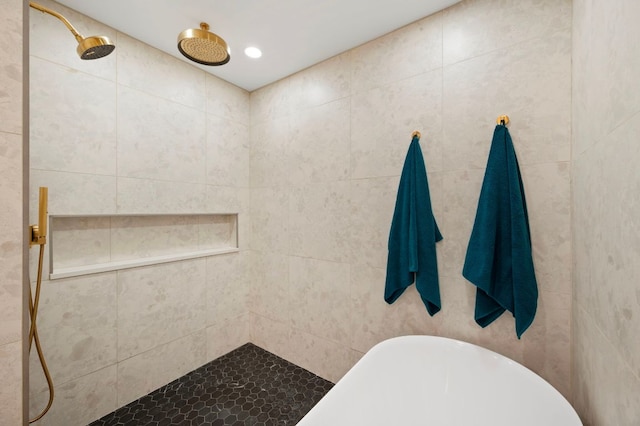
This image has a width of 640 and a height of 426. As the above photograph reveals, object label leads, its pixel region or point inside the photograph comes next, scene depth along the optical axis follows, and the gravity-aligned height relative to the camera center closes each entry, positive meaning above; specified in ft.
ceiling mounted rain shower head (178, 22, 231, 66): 4.33 +3.03
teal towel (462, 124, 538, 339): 3.74 -0.51
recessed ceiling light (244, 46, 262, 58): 5.79 +3.70
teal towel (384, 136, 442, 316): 4.57 -0.47
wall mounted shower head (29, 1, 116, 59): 3.60 +2.40
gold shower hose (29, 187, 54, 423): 2.88 -0.28
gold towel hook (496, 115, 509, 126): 4.05 +1.48
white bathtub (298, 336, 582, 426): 3.21 -2.54
